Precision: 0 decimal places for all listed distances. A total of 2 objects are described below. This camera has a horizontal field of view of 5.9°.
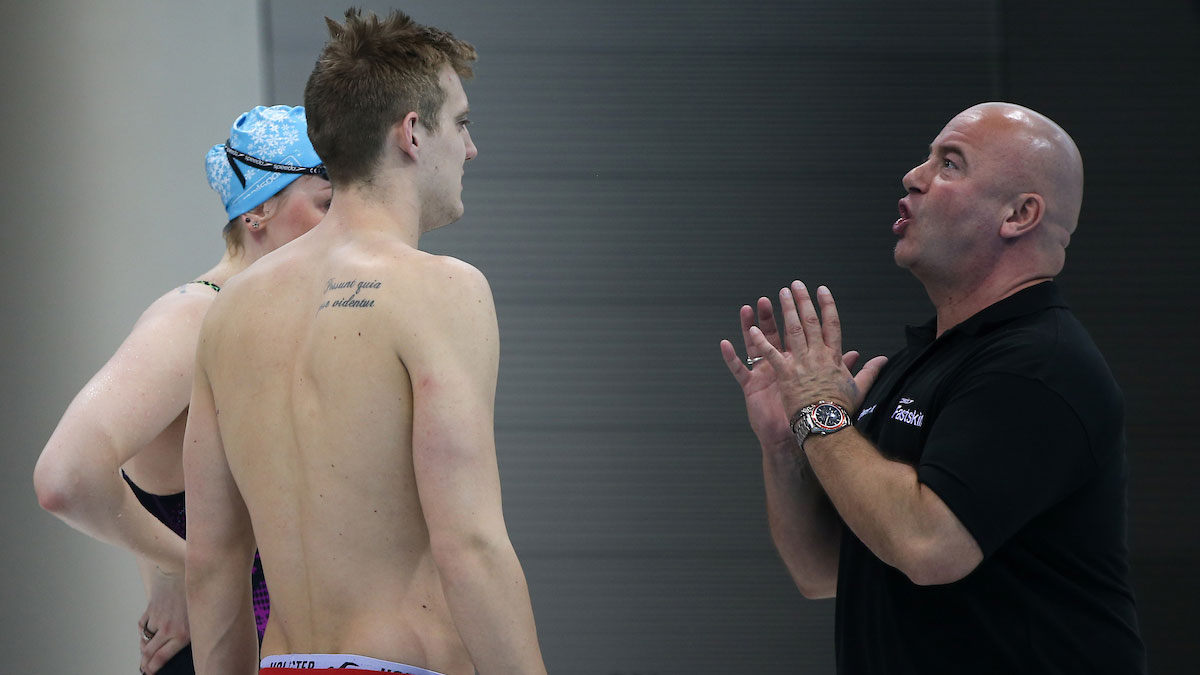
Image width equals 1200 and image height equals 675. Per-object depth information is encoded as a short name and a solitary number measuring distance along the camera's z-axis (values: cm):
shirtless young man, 1421
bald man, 1438
